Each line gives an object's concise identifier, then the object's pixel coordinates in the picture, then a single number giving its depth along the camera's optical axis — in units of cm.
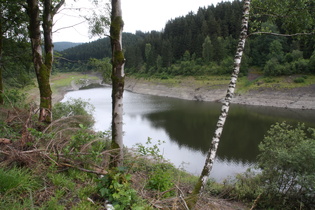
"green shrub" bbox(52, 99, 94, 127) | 1415
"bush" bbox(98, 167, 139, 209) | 262
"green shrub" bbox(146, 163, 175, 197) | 347
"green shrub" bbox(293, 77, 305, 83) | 3497
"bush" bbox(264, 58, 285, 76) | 3931
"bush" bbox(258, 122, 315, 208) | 749
